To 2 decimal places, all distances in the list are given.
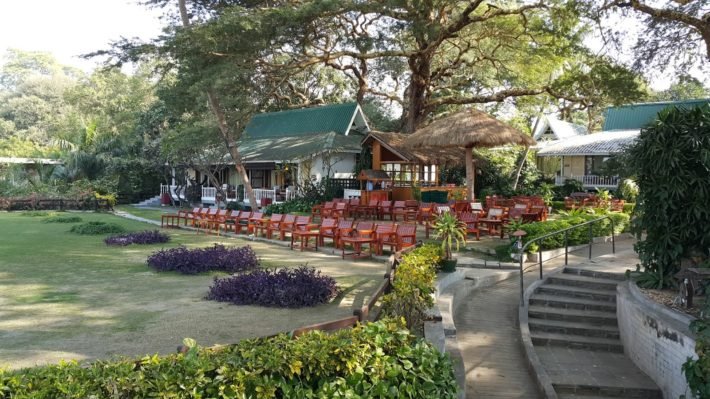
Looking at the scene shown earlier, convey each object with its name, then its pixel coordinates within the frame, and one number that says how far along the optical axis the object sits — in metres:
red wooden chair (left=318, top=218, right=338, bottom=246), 16.05
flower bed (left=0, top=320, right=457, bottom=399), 3.52
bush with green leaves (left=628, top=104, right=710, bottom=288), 8.04
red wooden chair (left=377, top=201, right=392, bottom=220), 21.03
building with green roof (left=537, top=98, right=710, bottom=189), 34.31
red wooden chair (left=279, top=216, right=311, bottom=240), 17.41
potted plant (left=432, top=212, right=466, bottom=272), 10.95
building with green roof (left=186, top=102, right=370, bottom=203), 29.78
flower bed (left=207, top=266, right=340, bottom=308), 9.27
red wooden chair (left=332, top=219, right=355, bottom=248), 15.66
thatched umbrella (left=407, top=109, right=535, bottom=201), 19.53
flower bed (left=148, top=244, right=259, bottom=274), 12.45
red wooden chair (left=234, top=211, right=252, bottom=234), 20.34
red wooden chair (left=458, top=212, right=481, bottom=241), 16.53
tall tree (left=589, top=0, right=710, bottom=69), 14.34
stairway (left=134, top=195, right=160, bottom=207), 39.38
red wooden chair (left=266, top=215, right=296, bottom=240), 18.03
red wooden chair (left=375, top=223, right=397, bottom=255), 14.39
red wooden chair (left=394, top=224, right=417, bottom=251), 14.13
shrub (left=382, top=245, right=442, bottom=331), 6.71
